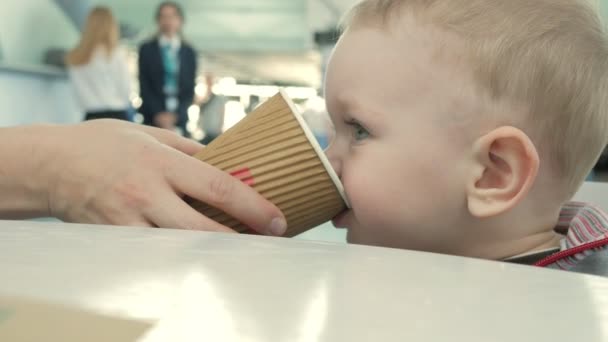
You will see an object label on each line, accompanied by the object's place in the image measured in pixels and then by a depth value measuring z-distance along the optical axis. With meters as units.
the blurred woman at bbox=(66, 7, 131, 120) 4.45
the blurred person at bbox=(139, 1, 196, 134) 4.66
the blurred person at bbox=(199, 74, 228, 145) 6.05
